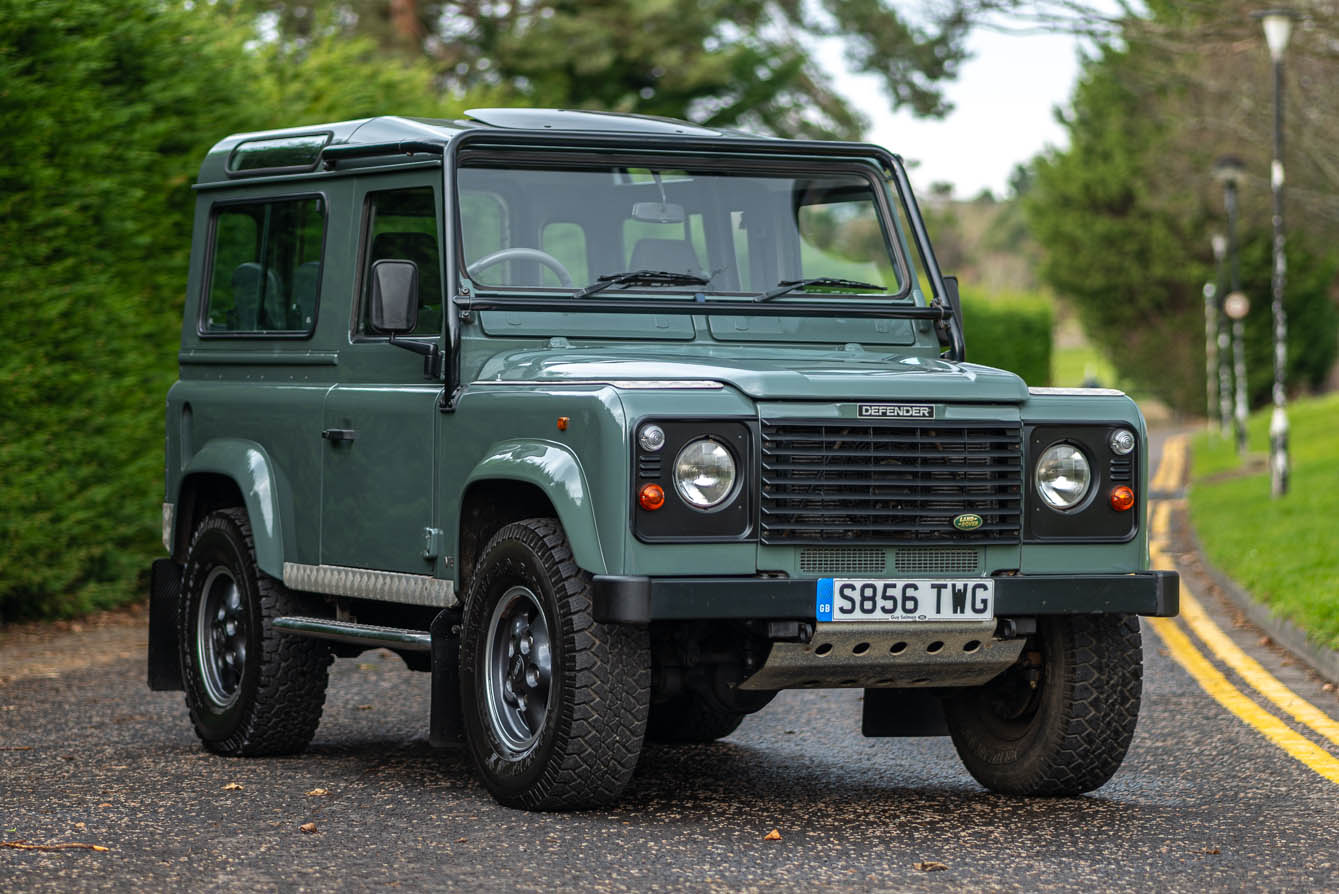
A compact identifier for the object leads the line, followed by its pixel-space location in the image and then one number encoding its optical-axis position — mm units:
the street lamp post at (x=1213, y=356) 41025
